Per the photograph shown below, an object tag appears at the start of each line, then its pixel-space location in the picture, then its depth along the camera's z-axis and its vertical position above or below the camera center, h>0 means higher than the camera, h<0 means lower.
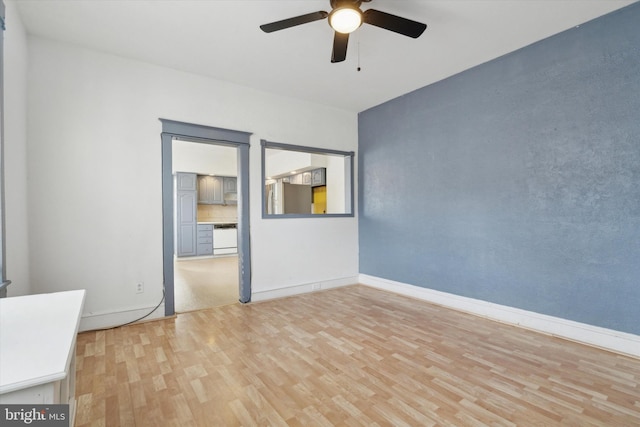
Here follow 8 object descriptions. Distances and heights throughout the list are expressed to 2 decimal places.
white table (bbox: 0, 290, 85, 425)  0.81 -0.46
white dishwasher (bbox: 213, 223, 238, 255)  8.34 -0.82
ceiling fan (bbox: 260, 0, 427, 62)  2.14 +1.44
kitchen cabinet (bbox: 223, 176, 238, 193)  8.91 +0.80
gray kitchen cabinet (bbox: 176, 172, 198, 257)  7.86 -0.12
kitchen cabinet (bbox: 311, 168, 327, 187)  6.77 +0.78
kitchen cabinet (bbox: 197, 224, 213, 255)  8.09 -0.80
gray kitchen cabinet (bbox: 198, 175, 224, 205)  8.52 +0.60
